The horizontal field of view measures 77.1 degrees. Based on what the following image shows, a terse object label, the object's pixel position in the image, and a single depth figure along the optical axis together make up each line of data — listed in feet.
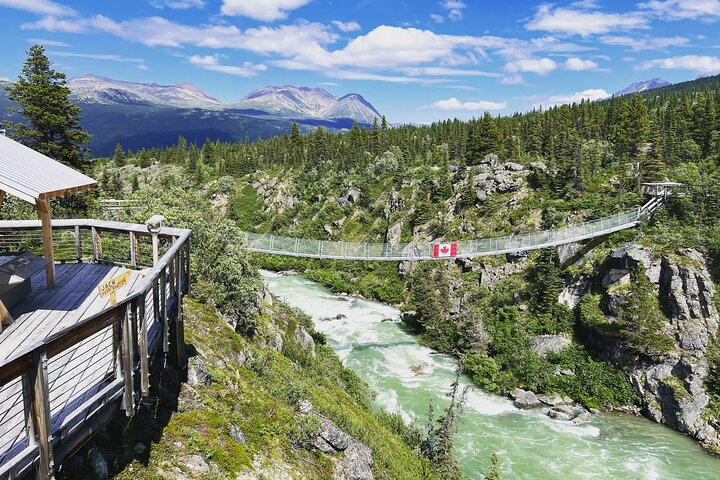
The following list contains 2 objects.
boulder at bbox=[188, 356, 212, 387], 28.58
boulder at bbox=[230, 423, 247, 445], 26.14
